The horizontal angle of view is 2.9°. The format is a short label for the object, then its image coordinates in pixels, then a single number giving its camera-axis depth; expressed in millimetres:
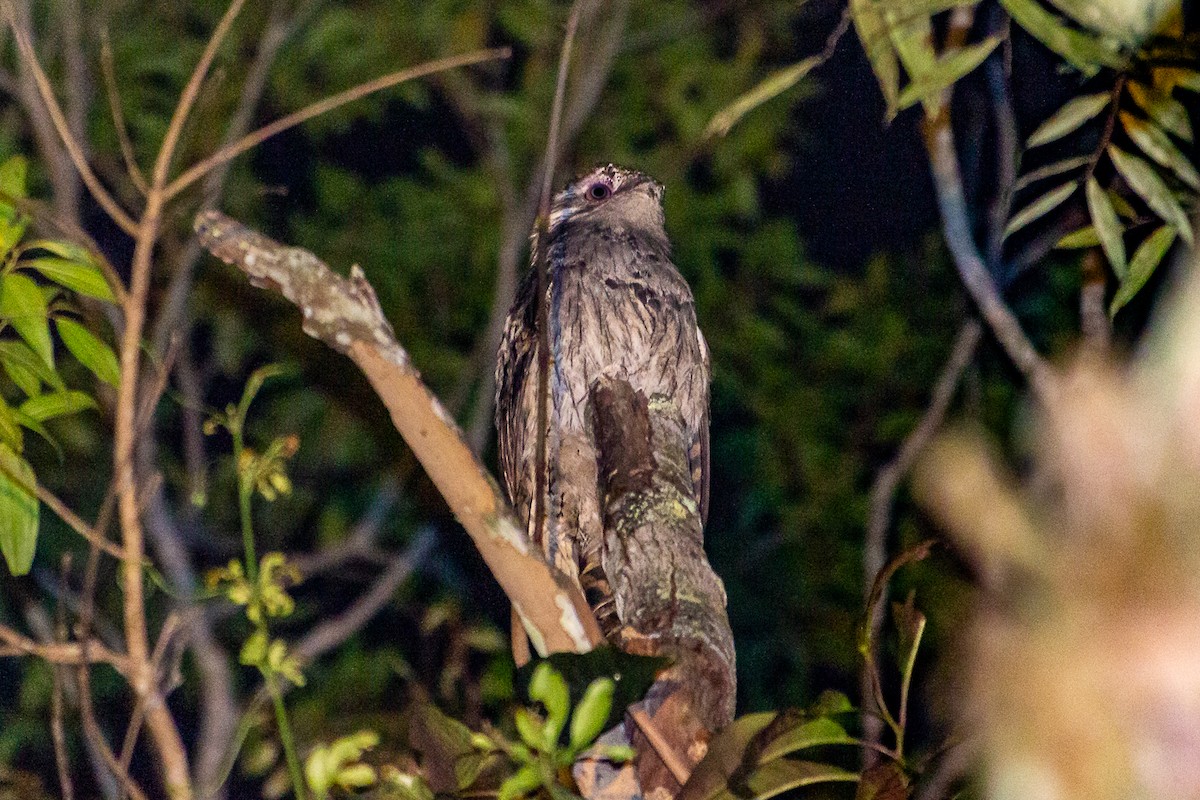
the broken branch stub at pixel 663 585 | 13229
